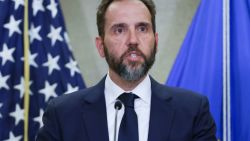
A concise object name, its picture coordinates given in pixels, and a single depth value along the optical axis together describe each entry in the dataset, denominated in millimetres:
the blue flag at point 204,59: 4198
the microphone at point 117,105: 2262
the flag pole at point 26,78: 4567
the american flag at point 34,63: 4538
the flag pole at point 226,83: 4055
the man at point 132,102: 2487
